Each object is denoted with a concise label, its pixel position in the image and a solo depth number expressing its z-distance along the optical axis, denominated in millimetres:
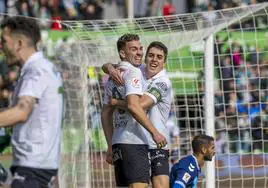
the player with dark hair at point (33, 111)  9290
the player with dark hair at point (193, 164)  13632
